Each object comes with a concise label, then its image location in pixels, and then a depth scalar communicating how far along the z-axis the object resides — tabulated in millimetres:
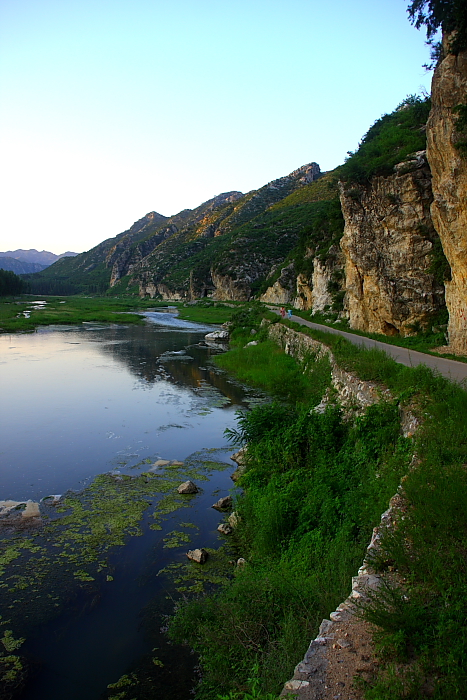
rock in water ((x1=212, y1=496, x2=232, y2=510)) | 9570
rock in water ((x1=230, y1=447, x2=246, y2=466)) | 11925
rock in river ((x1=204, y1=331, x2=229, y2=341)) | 41094
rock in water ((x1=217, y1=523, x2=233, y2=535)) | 8461
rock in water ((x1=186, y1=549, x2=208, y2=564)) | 7485
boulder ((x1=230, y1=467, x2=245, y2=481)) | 11097
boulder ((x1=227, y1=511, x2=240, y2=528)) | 8586
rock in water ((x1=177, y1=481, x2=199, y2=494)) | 10289
